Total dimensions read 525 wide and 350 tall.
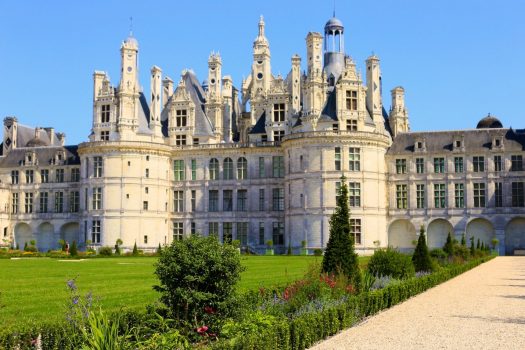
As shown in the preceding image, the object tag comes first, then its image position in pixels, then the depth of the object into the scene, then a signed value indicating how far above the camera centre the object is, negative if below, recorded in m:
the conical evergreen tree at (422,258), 31.80 -1.25
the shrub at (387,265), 26.16 -1.26
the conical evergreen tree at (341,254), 21.23 -0.70
